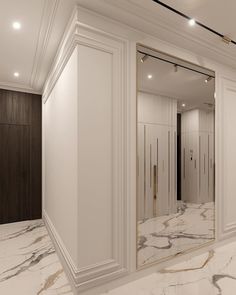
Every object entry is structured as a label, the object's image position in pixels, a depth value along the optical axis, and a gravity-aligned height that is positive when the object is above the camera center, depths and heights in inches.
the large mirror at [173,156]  96.4 -3.7
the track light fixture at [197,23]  80.2 +55.4
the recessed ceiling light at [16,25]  89.7 +54.7
